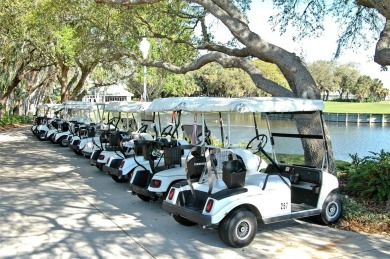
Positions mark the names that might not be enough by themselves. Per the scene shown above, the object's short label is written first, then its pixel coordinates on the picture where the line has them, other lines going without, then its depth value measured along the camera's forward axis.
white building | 68.11
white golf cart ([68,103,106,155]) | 12.53
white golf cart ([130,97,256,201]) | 5.88
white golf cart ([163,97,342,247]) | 4.89
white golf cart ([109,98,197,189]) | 6.86
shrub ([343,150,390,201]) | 6.75
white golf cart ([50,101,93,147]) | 14.95
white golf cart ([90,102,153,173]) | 9.25
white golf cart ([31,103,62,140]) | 18.41
